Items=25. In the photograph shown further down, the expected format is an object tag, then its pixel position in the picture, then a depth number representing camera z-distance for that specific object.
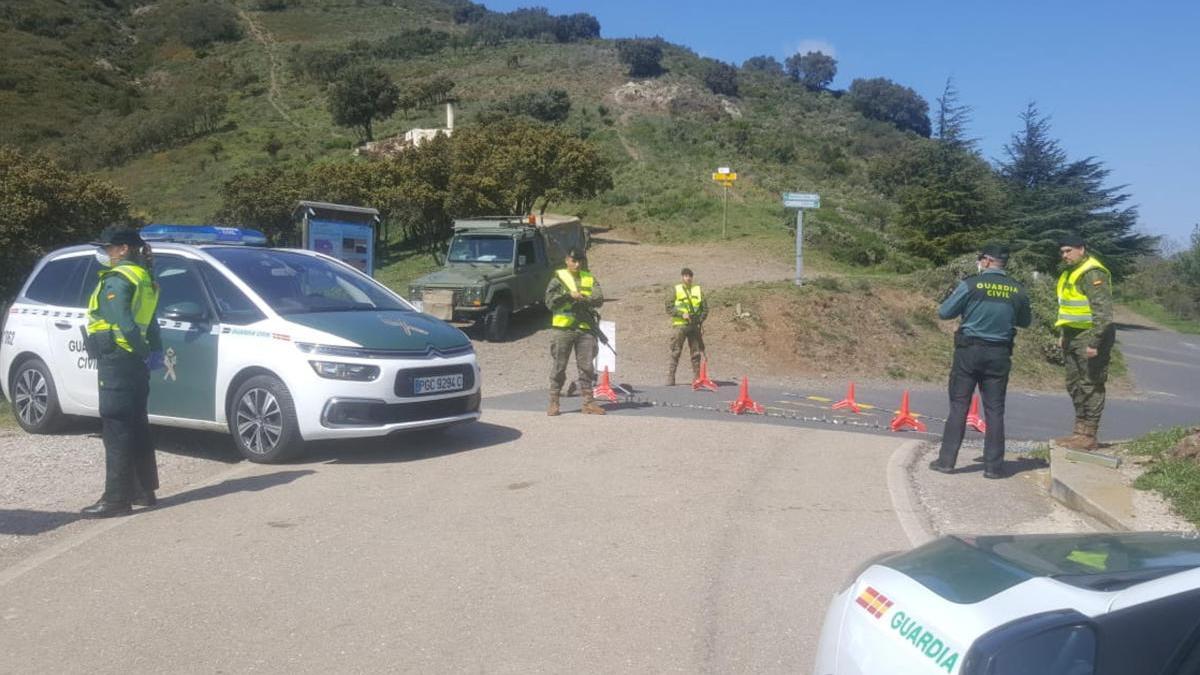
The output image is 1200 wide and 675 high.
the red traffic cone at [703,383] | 15.85
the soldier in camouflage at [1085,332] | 9.02
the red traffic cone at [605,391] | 13.58
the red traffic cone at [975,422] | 12.57
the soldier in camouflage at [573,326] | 11.71
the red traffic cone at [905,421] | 12.16
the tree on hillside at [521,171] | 31.59
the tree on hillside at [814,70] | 128.62
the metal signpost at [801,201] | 20.92
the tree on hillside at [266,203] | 34.12
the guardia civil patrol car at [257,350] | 8.73
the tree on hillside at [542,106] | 61.97
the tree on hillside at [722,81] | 91.50
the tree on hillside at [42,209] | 20.77
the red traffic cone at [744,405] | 12.96
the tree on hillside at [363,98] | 55.44
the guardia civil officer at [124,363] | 7.23
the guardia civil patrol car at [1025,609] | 2.43
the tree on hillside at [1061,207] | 37.44
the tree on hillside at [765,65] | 130.62
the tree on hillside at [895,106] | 115.06
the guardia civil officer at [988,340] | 8.45
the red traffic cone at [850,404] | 14.12
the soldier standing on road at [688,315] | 15.77
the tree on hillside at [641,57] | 87.00
